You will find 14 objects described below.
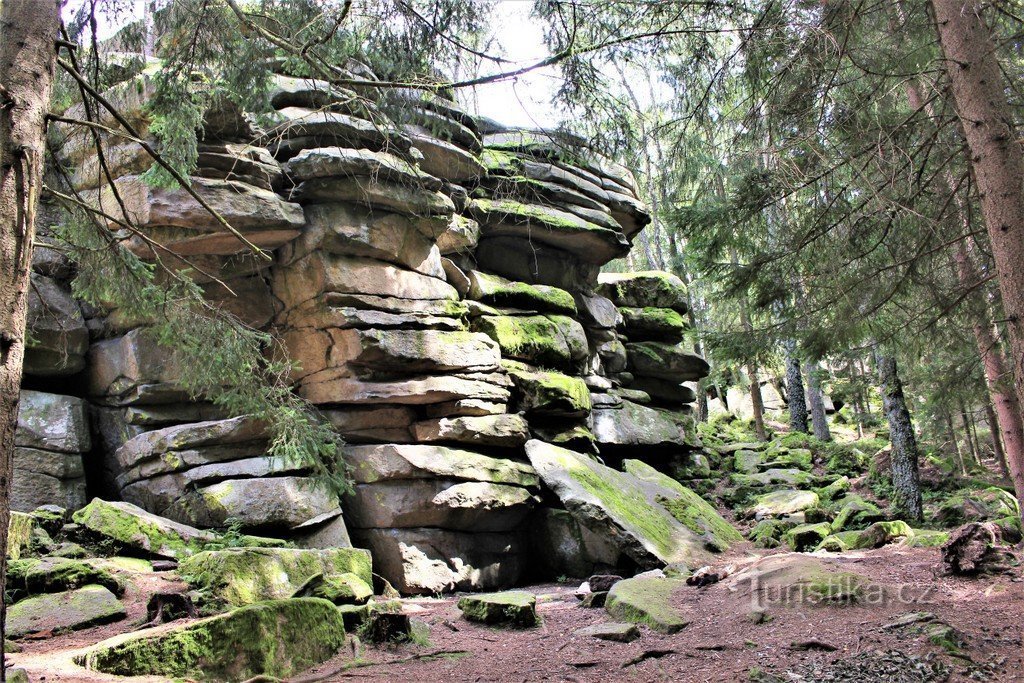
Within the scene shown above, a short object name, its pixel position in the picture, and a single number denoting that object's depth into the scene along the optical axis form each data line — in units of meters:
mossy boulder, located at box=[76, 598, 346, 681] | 4.27
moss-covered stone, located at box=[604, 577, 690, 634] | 6.08
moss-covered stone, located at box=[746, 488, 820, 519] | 12.17
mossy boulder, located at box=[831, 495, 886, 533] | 10.49
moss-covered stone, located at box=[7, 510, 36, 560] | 6.25
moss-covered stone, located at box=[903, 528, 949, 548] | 8.33
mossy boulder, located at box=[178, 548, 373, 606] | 5.95
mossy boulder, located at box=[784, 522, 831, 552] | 9.68
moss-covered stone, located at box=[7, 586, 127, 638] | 5.43
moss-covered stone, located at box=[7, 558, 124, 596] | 5.88
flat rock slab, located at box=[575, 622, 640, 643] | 5.71
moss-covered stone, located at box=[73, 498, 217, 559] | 7.36
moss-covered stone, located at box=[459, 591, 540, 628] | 6.57
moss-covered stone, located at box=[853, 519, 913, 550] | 8.95
